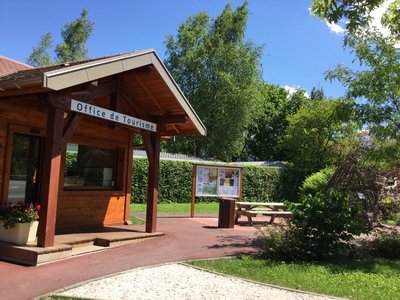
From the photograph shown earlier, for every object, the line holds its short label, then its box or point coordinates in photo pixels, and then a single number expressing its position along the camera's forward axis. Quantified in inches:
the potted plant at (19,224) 315.6
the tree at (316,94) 1944.6
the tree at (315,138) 1321.4
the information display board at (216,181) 640.4
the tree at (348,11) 242.8
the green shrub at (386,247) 394.3
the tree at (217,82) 1462.8
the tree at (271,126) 2142.0
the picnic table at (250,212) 593.3
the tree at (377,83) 398.9
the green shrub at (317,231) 356.2
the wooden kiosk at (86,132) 309.3
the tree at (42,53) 1620.3
